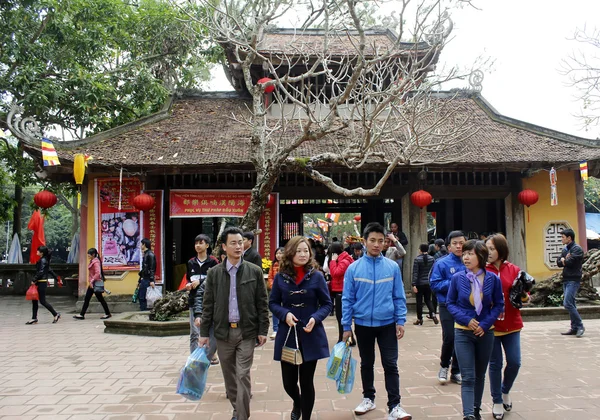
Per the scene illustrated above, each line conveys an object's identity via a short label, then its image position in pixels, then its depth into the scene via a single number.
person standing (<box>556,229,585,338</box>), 6.76
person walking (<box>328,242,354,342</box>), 6.57
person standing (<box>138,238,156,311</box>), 8.74
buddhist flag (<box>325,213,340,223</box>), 25.87
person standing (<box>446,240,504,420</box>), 3.53
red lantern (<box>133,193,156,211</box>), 9.76
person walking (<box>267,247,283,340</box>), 6.86
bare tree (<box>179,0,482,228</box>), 6.70
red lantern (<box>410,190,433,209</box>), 10.14
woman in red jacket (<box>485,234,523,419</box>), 3.82
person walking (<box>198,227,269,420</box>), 3.67
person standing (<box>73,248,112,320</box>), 9.02
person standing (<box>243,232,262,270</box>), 5.99
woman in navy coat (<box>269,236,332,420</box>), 3.54
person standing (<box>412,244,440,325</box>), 7.89
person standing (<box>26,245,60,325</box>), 8.65
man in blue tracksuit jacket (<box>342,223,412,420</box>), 3.76
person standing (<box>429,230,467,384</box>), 4.66
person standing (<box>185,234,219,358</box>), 4.85
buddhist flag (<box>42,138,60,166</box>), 9.02
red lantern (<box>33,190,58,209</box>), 9.89
